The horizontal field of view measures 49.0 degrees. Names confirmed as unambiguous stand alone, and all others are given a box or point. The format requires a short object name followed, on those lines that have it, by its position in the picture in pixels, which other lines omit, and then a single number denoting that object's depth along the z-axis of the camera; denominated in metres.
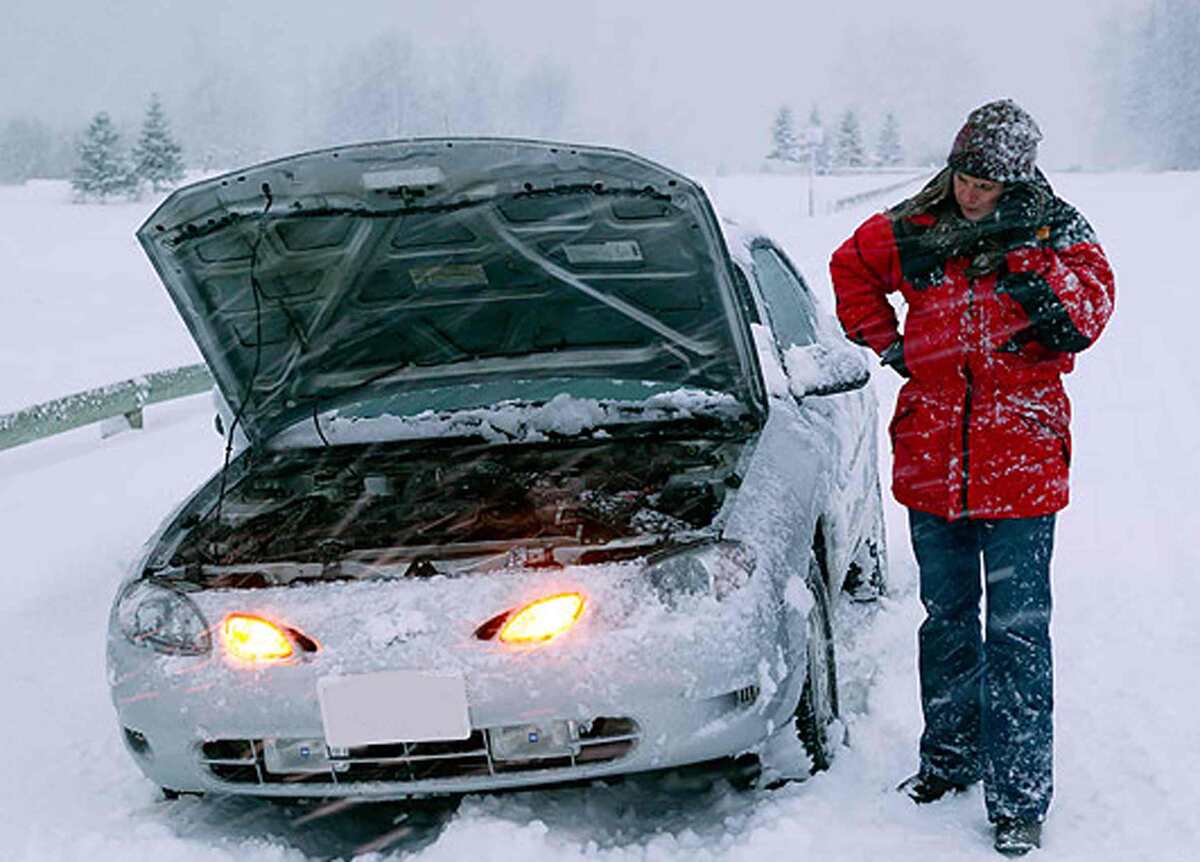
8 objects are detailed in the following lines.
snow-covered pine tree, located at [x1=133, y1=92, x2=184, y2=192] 54.59
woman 3.10
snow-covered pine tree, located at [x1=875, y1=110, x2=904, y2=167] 99.62
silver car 3.22
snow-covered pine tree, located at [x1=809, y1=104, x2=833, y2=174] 81.04
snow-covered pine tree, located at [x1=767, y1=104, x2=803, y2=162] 93.31
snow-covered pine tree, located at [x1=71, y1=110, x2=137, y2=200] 52.53
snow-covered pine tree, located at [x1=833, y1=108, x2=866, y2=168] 90.69
